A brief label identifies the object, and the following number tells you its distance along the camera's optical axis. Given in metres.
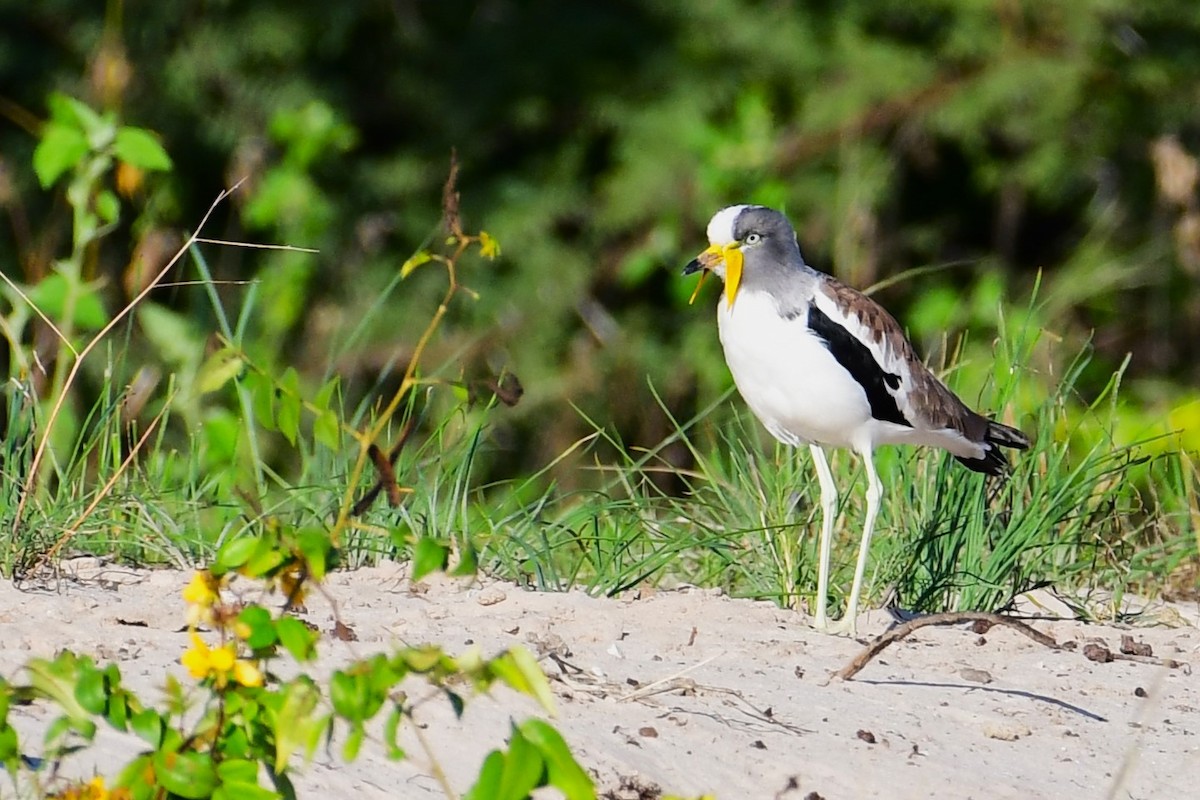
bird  10.29
